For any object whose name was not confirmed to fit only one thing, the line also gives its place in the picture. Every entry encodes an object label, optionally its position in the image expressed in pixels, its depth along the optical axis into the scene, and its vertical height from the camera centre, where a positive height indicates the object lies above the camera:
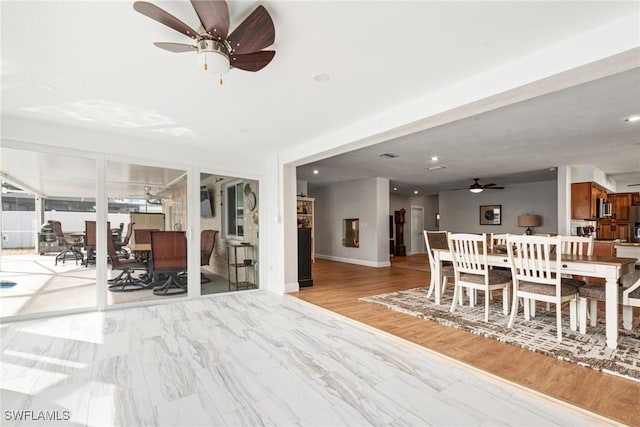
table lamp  8.45 -0.31
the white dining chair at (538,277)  3.01 -0.73
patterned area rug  2.50 -1.29
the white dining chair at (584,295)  3.07 -0.89
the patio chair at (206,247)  4.92 -0.56
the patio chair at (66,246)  4.04 -0.43
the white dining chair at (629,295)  2.85 -0.83
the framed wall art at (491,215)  9.64 -0.15
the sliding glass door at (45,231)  3.73 -0.21
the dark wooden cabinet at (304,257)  5.58 -0.84
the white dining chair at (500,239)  4.87 -0.49
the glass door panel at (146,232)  4.32 -0.27
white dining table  2.75 -0.62
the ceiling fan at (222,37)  1.59 +1.08
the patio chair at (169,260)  4.64 -0.73
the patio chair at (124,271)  4.28 -0.85
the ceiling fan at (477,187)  8.05 +0.65
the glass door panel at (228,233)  5.00 -0.34
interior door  12.01 -0.81
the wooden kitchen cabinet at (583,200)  6.29 +0.21
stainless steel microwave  6.70 +0.01
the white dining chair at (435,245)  4.54 -0.54
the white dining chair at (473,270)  3.61 -0.76
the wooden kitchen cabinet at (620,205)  7.97 +0.11
